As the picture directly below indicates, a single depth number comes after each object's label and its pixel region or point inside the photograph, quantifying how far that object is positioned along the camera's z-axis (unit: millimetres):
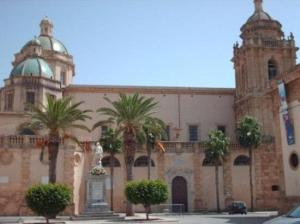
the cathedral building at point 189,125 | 32125
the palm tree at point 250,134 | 44844
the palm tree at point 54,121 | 33406
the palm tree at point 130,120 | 35000
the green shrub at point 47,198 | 25422
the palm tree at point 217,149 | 44031
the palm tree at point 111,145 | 42844
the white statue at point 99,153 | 34244
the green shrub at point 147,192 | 28891
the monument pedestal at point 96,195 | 32062
